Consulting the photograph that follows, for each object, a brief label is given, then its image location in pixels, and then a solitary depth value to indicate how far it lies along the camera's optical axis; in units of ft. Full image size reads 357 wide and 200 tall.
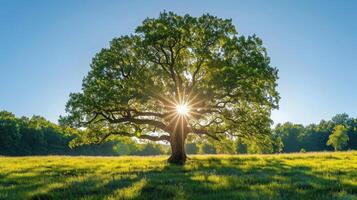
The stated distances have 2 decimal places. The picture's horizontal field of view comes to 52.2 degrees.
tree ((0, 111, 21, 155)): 381.40
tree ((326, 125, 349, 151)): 381.19
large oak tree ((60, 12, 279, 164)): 93.50
